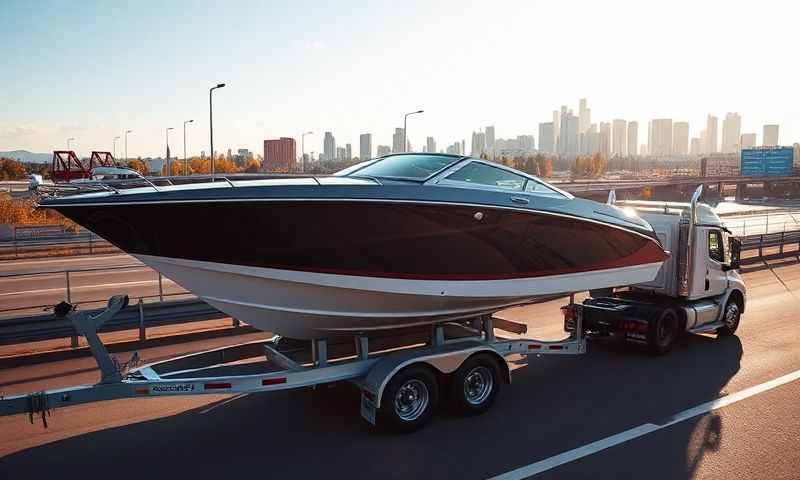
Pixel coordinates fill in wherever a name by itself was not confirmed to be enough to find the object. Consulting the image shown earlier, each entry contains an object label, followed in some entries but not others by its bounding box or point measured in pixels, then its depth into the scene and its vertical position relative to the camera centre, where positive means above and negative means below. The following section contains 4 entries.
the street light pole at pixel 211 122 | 26.73 +2.58
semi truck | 9.20 -1.78
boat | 5.54 -0.56
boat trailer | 5.43 -1.89
